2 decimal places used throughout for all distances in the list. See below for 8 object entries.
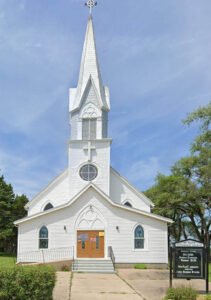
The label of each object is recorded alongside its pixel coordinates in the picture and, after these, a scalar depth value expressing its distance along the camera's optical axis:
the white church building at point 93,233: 21.88
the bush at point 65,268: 19.72
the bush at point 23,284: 8.91
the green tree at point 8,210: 34.69
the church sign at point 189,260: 12.43
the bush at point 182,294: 10.17
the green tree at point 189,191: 32.81
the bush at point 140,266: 21.23
